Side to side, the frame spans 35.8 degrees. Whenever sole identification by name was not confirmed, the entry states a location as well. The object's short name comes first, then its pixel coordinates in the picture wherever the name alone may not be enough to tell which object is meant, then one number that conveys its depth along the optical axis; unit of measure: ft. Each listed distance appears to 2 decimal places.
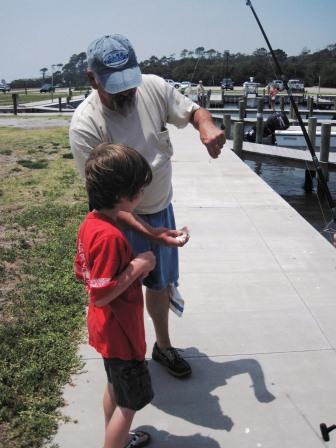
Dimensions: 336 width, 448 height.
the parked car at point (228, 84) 167.65
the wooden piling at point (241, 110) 69.41
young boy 6.23
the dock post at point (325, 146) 36.37
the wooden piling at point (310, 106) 85.96
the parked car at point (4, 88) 206.36
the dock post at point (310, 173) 40.58
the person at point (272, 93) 95.25
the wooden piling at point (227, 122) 49.96
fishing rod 10.60
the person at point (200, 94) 102.86
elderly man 7.61
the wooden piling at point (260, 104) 72.20
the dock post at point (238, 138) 41.45
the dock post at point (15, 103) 84.81
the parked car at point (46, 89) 195.52
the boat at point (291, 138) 53.36
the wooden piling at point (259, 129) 52.80
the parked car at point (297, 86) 148.46
